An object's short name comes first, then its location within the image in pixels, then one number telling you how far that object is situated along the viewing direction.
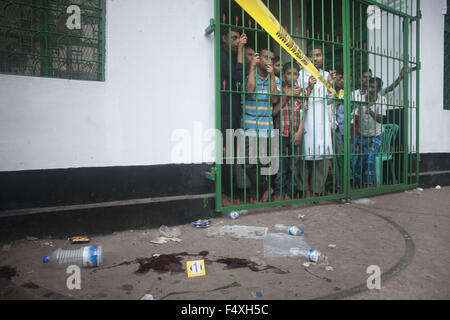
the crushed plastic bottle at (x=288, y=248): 2.24
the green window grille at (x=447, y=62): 5.58
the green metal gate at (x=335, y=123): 3.59
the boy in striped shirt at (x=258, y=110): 3.54
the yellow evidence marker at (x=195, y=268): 2.00
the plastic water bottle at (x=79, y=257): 2.12
